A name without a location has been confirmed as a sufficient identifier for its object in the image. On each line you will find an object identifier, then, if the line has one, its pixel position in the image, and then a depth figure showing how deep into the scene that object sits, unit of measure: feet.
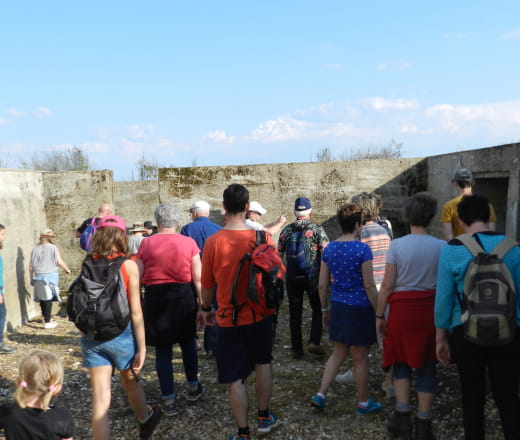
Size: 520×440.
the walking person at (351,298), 11.31
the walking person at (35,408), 7.08
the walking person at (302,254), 15.76
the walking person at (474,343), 8.30
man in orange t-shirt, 10.27
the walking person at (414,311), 9.96
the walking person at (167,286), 12.37
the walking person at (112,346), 9.91
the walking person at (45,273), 22.58
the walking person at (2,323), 18.69
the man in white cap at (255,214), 17.49
